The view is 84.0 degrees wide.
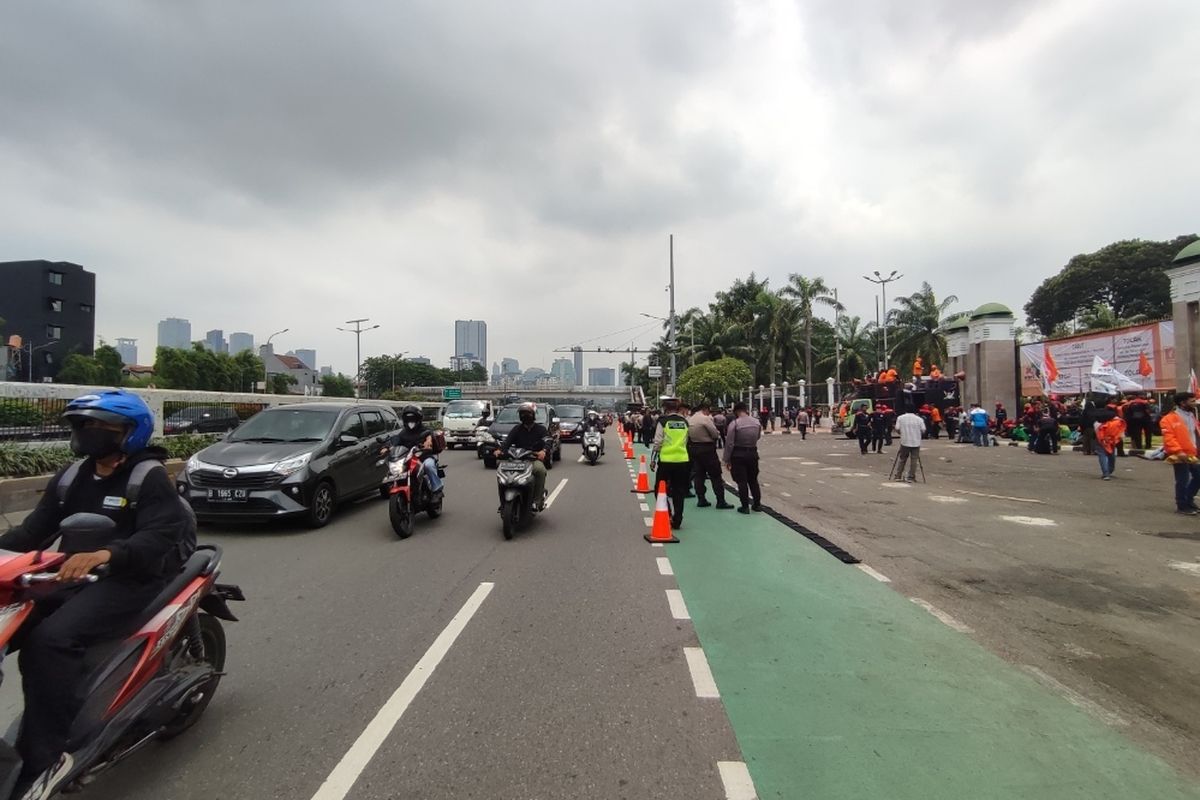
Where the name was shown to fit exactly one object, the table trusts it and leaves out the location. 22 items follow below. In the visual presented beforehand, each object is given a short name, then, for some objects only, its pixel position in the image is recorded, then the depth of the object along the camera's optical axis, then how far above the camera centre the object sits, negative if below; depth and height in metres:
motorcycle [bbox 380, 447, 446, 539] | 8.31 -0.98
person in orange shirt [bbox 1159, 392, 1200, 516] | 9.39 -0.53
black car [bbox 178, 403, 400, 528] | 8.21 -0.66
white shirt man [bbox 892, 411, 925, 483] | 14.12 -0.51
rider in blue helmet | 2.52 -0.57
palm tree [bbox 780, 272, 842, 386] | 50.41 +8.85
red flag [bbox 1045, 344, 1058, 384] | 26.59 +1.69
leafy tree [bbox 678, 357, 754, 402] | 45.22 +2.36
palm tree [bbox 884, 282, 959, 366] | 54.66 +7.27
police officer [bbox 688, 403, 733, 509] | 10.51 -0.47
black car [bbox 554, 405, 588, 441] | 26.73 -0.29
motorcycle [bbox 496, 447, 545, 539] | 8.39 -0.94
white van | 24.86 -0.32
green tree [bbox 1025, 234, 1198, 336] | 56.38 +11.56
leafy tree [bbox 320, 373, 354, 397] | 91.81 +4.00
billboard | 21.84 +1.98
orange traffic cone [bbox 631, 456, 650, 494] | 13.13 -1.40
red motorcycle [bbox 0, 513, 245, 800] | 2.48 -1.12
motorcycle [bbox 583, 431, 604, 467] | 20.14 -0.98
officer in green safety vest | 9.35 -0.72
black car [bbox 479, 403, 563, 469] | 17.98 -0.29
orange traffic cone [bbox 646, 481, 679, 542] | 8.27 -1.42
